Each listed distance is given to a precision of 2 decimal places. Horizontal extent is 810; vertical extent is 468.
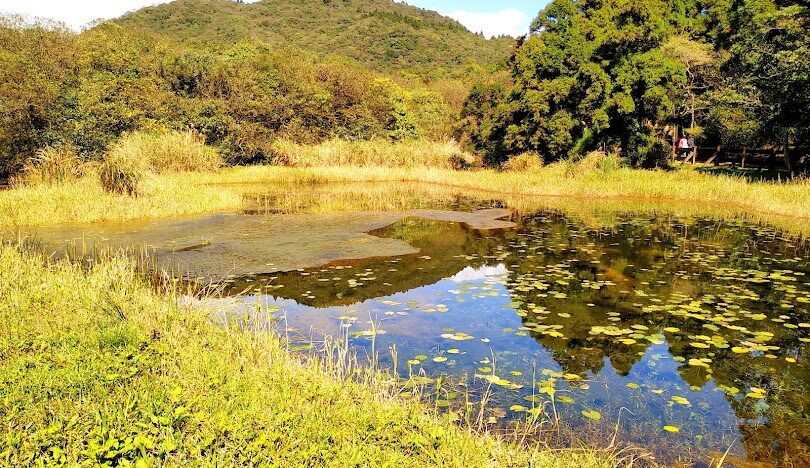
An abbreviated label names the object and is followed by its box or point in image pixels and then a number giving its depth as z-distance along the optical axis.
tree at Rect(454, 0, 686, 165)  24.23
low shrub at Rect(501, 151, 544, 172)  26.86
